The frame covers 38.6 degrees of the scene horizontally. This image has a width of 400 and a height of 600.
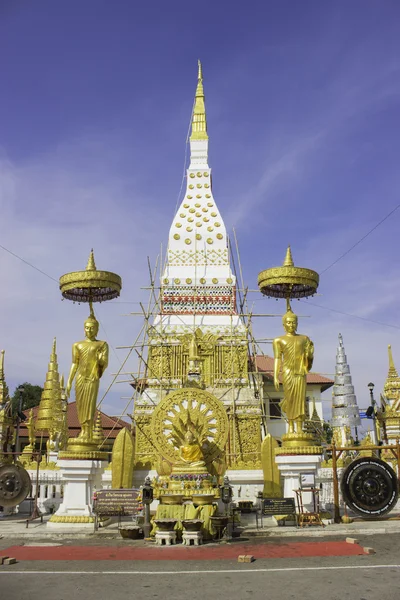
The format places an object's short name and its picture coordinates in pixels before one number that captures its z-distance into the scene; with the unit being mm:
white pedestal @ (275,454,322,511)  12477
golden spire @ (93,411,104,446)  22219
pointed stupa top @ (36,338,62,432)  23312
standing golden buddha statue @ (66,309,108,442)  13453
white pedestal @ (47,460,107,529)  12344
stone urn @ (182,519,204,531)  9711
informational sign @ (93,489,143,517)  11156
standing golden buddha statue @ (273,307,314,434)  13203
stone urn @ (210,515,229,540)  10125
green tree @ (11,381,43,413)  45125
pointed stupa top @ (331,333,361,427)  32406
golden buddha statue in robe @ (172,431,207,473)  11656
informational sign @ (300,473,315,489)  12461
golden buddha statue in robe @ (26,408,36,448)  21094
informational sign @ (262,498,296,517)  10992
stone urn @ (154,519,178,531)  9859
